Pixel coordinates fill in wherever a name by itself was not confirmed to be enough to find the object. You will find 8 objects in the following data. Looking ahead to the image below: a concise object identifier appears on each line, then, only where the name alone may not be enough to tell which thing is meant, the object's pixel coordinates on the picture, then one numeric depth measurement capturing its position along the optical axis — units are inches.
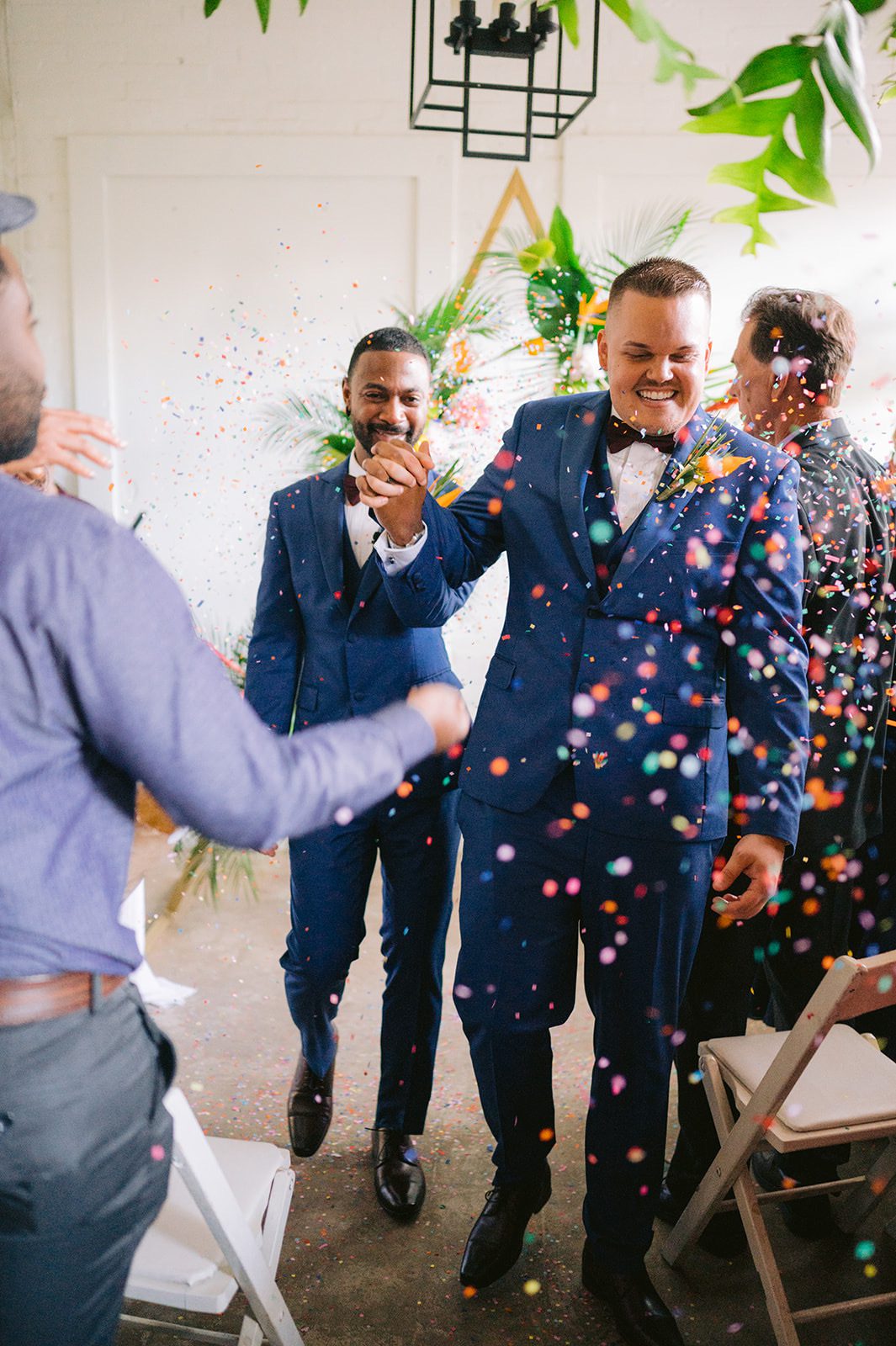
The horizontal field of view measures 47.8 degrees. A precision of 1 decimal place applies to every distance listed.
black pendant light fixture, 163.3
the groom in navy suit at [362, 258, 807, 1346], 66.5
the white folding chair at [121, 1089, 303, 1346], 52.5
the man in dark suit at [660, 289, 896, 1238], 81.8
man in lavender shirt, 33.8
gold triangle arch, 173.9
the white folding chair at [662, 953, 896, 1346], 59.1
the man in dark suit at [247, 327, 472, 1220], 84.3
